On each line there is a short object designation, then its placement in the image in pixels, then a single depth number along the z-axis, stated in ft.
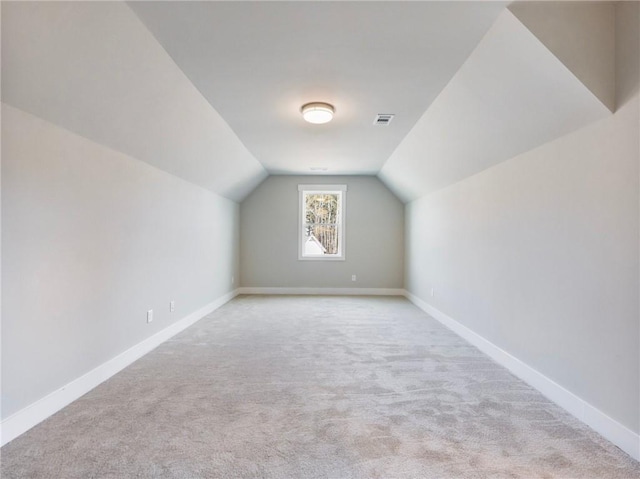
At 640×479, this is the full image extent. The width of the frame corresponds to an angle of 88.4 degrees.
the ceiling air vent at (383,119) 10.77
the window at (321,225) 22.13
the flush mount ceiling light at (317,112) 9.68
